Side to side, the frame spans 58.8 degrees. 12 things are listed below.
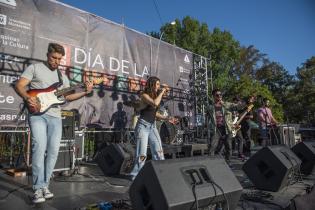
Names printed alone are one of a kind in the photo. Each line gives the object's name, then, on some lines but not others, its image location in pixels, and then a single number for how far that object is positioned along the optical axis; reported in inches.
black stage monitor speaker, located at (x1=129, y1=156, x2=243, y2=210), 76.5
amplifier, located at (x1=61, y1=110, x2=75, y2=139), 200.7
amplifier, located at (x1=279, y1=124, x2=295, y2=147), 355.6
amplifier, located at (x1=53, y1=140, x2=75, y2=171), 197.9
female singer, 158.6
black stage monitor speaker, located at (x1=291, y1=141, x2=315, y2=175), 196.1
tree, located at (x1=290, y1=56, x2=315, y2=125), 1106.1
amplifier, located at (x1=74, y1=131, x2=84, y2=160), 232.3
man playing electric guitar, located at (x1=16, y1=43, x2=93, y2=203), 122.9
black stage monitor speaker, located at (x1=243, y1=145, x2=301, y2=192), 145.9
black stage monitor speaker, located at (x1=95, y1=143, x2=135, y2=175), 203.6
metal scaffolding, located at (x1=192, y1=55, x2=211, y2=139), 431.5
